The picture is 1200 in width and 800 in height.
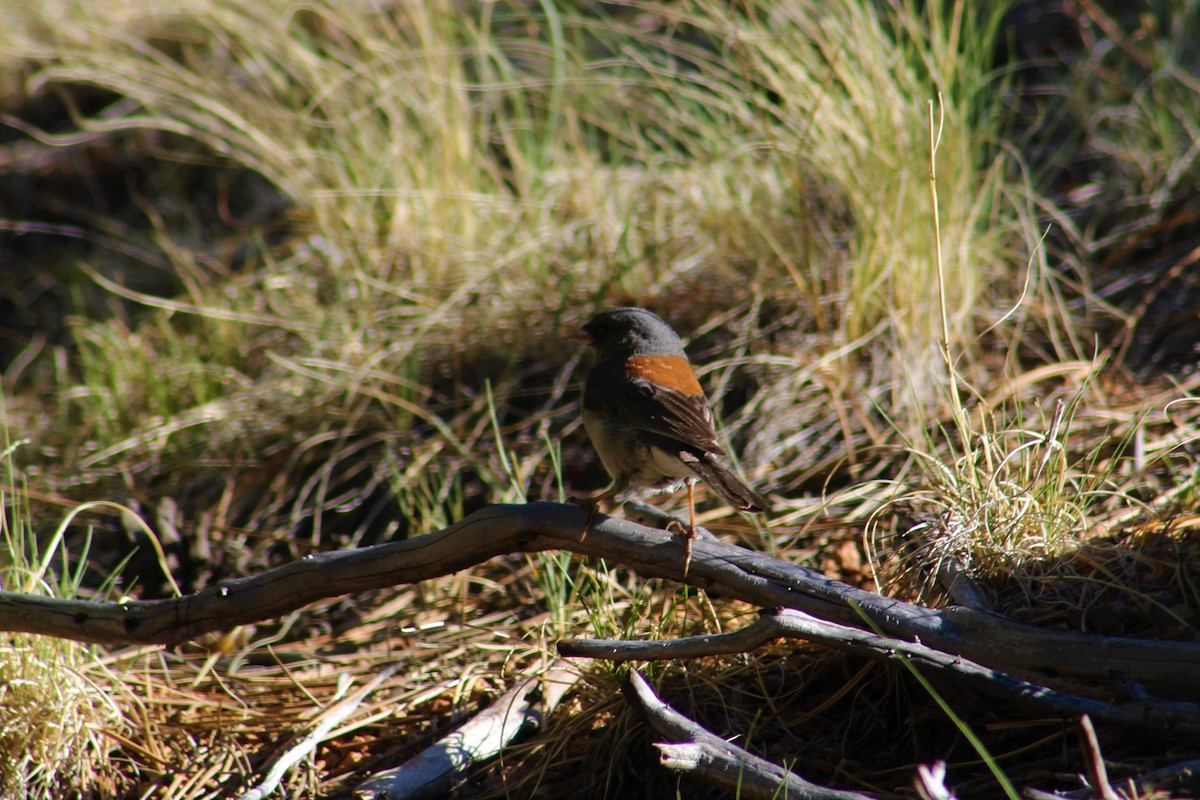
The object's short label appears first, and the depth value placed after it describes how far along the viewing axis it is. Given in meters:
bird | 5.46
